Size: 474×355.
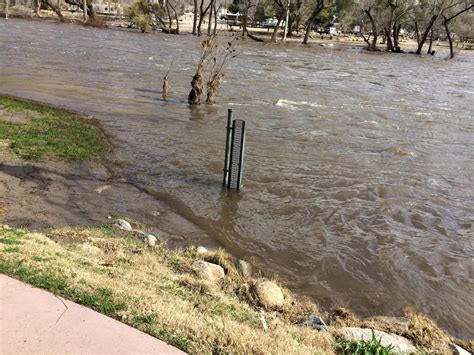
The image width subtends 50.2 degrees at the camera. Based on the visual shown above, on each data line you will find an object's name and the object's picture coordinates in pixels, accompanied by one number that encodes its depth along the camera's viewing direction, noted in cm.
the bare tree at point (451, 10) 4955
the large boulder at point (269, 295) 506
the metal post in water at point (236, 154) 820
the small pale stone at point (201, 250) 624
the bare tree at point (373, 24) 5438
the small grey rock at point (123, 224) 667
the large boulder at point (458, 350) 460
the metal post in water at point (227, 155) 824
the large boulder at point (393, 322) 500
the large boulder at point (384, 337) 446
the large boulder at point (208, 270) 532
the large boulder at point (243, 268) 602
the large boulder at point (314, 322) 460
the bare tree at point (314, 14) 5562
